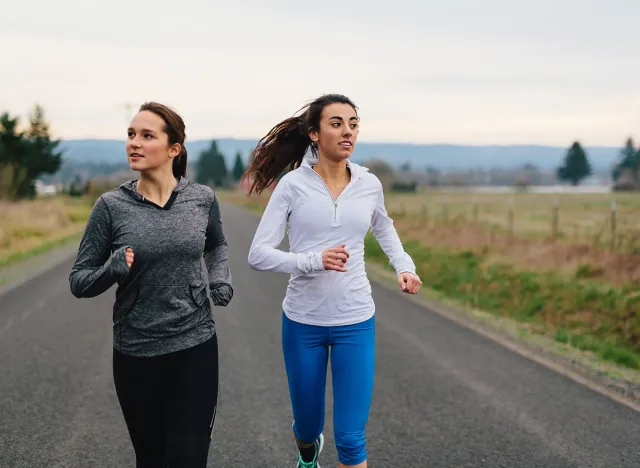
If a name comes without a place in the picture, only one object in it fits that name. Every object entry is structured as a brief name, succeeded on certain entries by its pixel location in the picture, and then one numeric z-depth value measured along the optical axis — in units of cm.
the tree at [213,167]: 16550
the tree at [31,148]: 5250
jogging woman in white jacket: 339
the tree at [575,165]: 14725
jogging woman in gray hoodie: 285
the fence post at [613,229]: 1305
